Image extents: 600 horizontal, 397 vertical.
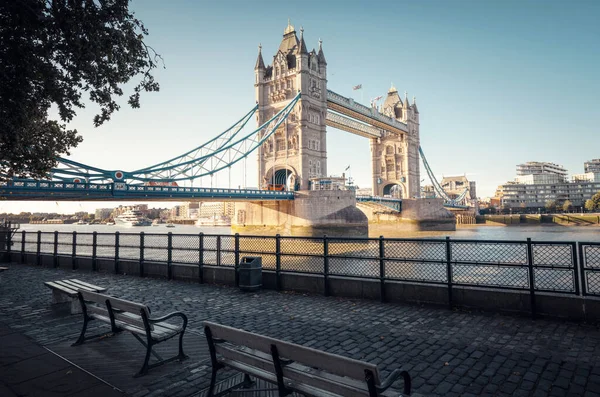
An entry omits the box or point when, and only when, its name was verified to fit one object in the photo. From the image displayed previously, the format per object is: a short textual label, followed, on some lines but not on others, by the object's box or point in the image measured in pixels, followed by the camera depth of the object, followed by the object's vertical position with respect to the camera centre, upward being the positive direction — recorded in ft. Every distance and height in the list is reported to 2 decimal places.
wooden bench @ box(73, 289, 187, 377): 13.19 -4.00
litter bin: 27.84 -4.24
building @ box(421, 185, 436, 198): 286.46 +19.80
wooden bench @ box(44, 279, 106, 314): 20.03 -3.92
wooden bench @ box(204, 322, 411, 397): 8.04 -3.76
